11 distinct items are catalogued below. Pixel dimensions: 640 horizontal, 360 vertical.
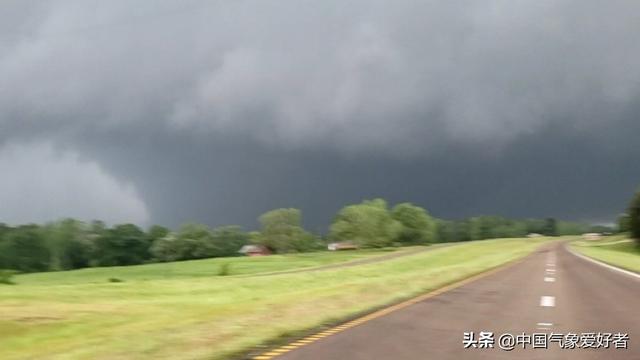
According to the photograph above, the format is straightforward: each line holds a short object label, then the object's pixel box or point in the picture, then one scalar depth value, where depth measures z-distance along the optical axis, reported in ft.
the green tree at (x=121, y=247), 474.90
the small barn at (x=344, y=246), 483.51
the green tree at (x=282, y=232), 538.06
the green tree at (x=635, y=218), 422.41
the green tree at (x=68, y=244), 455.22
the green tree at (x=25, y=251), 436.35
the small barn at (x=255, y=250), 530.27
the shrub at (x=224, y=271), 221.31
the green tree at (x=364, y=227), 472.85
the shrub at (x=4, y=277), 166.63
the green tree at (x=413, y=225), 533.96
